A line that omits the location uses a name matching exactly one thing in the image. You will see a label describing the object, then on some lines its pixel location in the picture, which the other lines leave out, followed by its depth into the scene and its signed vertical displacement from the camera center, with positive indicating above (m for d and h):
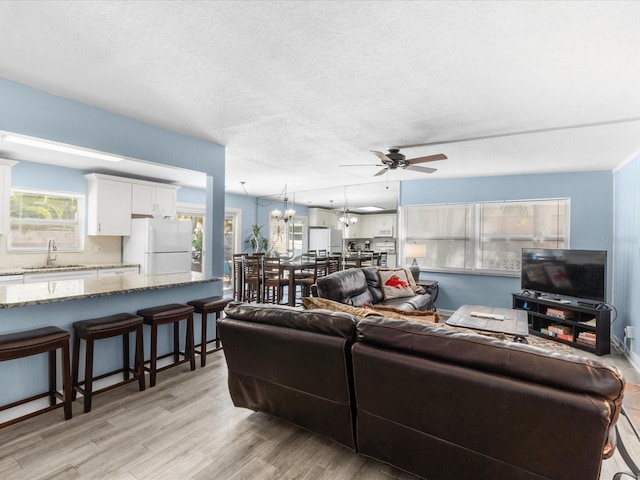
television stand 4.04 -1.05
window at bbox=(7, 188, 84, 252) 4.62 +0.19
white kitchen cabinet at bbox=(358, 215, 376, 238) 11.00 +0.42
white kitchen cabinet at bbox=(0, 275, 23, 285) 3.99 -0.57
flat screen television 4.21 -0.42
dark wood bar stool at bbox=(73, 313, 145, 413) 2.51 -0.89
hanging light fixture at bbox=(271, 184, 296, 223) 9.05 +0.69
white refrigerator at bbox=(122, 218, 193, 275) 5.00 -0.16
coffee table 3.35 -0.89
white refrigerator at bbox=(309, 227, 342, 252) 9.99 -0.03
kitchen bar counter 2.42 -0.63
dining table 5.94 -0.61
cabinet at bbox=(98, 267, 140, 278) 4.91 -0.56
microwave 10.52 +0.22
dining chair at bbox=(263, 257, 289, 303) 6.08 -0.78
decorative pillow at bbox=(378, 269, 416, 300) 5.03 -0.70
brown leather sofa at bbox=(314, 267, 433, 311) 4.04 -0.70
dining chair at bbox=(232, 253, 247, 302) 6.60 -0.82
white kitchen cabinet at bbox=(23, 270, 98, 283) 4.24 -0.57
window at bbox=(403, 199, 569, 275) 5.42 +0.16
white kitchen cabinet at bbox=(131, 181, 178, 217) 5.48 +0.62
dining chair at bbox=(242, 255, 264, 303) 6.17 -0.78
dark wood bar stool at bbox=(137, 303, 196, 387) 2.97 -0.87
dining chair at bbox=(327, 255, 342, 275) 6.76 -0.52
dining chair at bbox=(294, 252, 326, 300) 6.08 -0.78
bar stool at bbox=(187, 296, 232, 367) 3.46 -0.77
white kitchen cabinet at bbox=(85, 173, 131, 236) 5.07 +0.45
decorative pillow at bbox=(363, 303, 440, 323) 2.38 -0.55
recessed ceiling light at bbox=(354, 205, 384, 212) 9.91 +0.92
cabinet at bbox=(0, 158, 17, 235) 4.08 +0.49
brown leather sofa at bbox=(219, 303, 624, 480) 1.33 -0.75
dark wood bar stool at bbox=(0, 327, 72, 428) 2.15 -0.78
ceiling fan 3.61 +0.90
